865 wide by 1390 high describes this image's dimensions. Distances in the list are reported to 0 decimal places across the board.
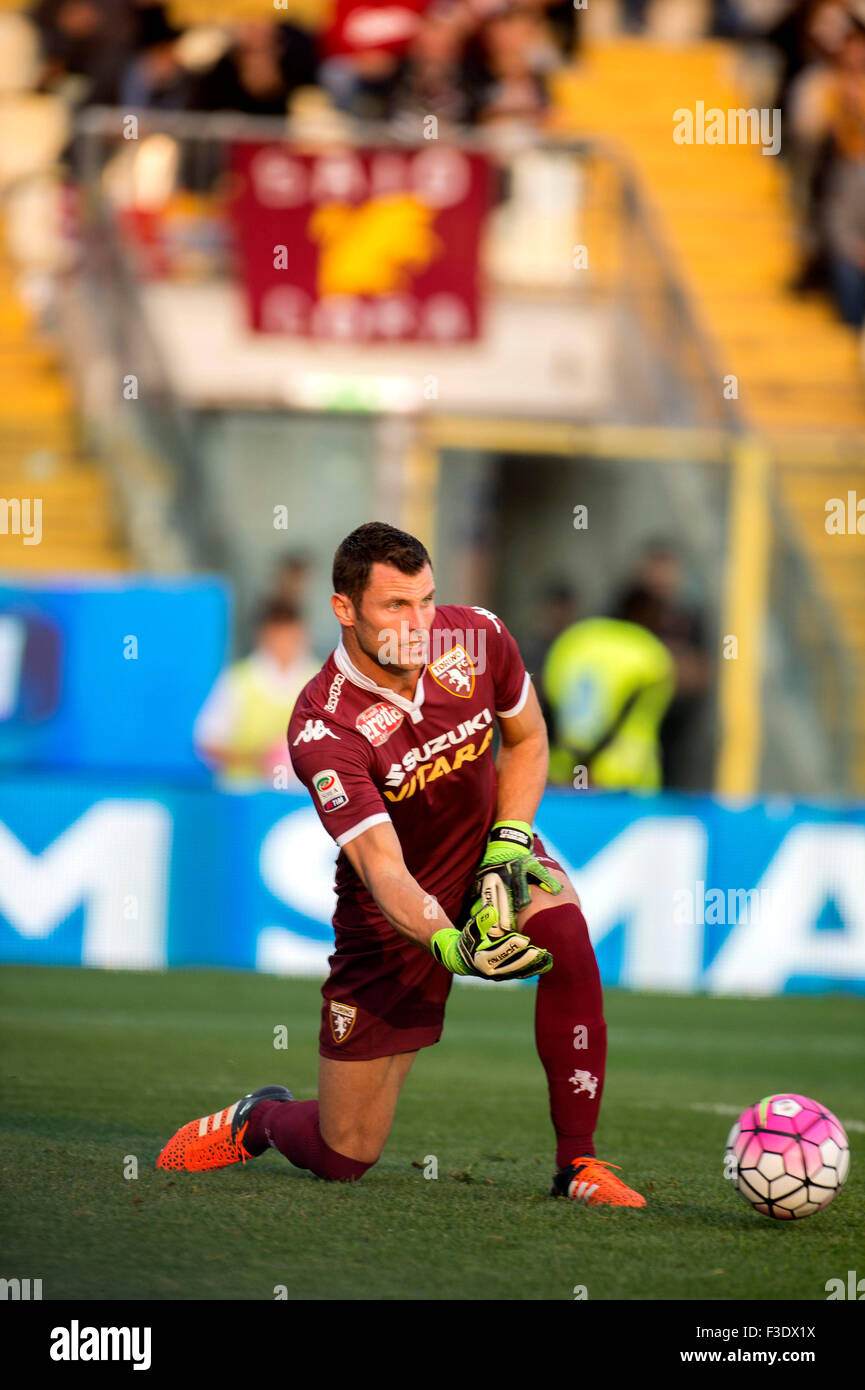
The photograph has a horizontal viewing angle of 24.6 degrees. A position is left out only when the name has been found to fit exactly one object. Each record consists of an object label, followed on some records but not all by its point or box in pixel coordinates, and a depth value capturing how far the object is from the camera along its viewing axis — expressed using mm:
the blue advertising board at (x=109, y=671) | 11344
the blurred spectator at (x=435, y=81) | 14086
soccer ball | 5410
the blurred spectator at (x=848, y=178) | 14844
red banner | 13055
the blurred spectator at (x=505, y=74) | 14594
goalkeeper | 5320
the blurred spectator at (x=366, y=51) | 14469
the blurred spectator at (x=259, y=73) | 14102
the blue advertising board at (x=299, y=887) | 10828
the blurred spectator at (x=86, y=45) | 14750
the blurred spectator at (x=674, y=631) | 11992
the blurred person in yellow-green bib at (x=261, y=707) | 11570
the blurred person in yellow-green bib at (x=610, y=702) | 11938
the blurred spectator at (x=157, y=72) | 14211
